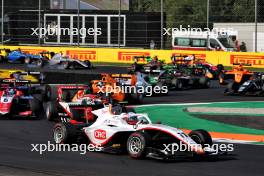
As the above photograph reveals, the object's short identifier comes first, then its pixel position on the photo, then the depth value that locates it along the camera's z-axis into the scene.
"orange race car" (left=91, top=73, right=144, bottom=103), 22.75
